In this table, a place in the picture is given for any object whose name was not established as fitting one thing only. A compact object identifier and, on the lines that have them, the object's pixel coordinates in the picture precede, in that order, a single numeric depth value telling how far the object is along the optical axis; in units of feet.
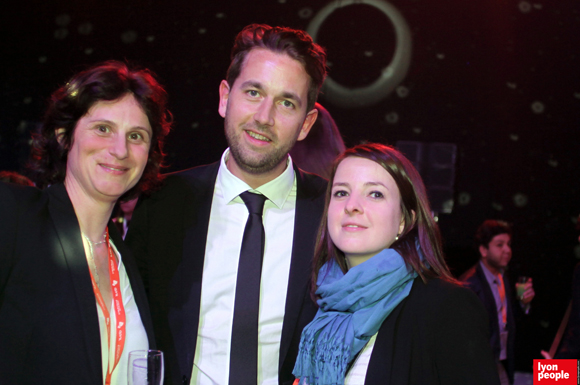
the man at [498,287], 14.07
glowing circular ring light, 19.19
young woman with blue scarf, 4.76
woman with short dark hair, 4.59
